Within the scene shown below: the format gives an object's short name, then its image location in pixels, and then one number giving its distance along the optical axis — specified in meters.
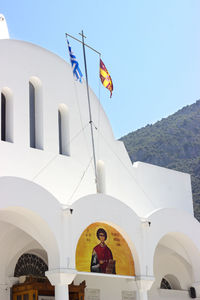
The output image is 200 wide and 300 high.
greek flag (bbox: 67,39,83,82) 15.60
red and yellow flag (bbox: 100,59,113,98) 16.70
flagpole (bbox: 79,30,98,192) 15.61
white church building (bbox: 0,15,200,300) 12.92
